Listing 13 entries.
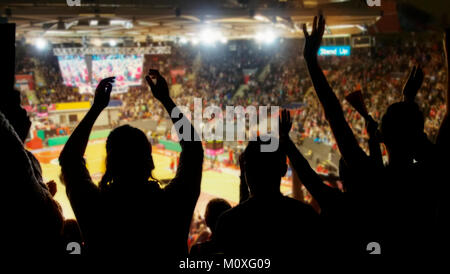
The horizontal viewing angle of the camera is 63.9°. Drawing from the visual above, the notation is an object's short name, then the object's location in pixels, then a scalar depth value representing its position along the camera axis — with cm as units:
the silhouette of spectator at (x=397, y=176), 166
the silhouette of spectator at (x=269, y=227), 158
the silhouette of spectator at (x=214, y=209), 261
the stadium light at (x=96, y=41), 1678
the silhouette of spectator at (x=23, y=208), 119
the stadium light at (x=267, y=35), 1341
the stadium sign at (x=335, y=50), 1277
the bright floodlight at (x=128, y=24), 1005
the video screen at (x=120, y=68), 1683
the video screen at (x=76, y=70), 1699
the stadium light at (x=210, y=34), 1336
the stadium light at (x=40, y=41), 1570
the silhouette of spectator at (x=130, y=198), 159
